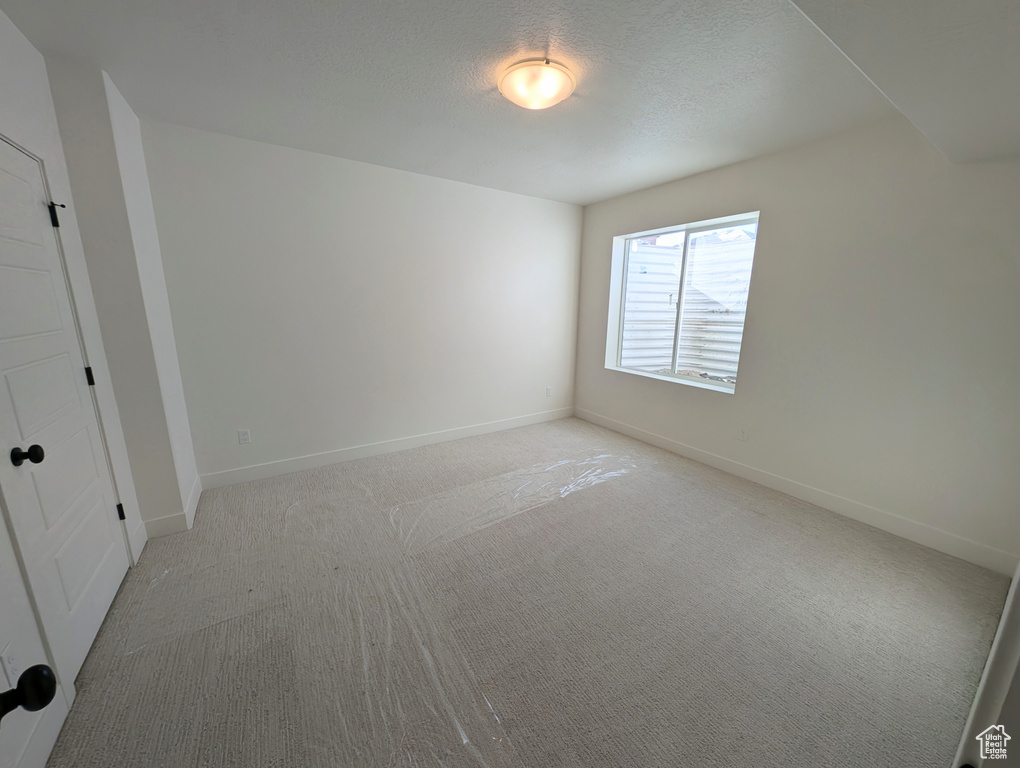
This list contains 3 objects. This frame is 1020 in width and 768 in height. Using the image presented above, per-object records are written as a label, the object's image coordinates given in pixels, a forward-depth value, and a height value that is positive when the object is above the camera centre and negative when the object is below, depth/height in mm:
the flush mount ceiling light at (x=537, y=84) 1849 +1078
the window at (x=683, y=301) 3361 +50
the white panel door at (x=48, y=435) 1358 -543
